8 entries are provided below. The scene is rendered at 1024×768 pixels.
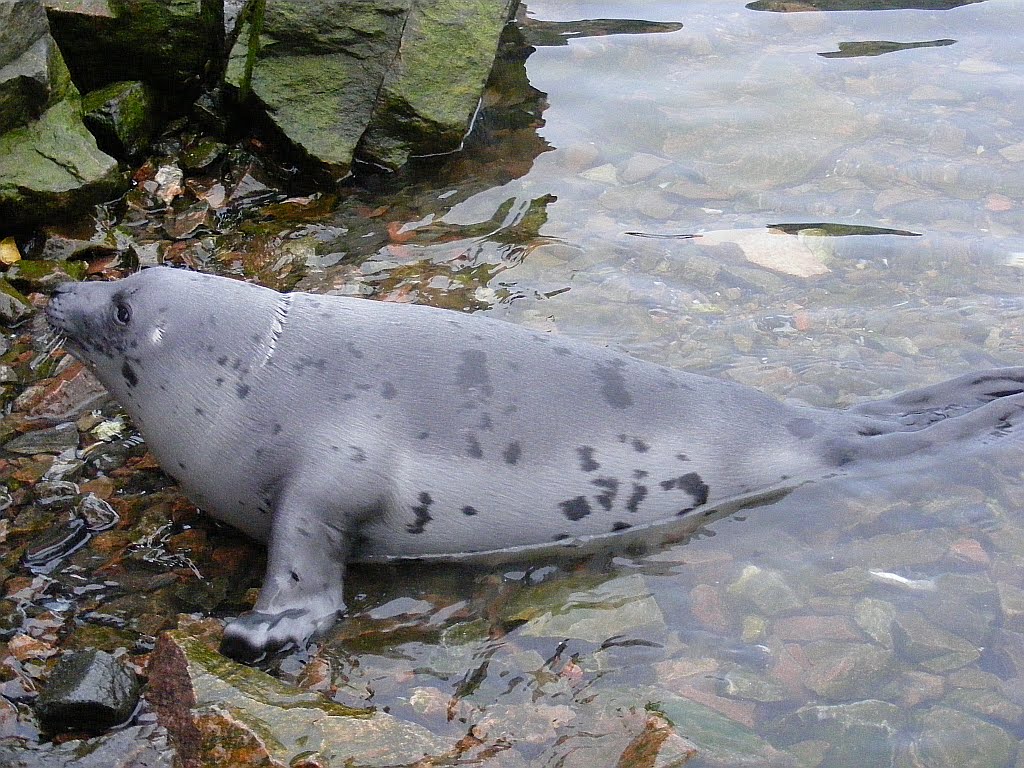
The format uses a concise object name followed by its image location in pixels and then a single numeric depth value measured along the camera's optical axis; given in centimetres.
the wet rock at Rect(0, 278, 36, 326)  490
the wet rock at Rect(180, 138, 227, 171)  618
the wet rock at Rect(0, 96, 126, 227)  523
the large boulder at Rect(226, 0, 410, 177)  621
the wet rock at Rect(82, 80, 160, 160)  589
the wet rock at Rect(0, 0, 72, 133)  516
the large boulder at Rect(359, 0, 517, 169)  633
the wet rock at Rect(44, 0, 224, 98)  580
